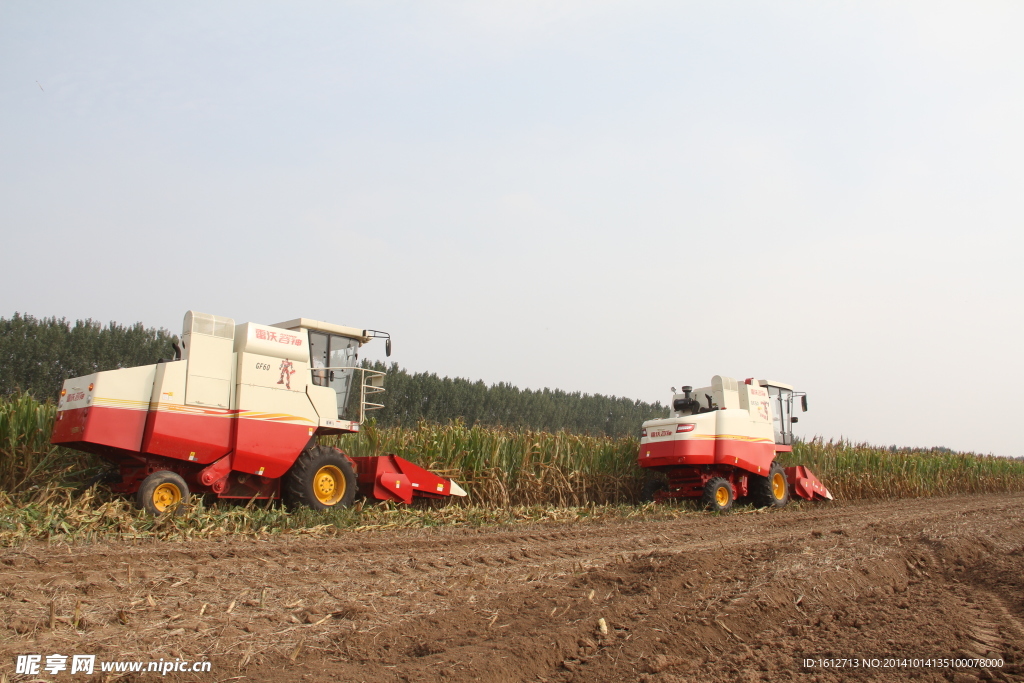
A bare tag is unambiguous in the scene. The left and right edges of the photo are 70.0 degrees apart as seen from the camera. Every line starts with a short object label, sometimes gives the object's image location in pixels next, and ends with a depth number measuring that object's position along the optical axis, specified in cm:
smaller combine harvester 1348
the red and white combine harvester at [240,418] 859
